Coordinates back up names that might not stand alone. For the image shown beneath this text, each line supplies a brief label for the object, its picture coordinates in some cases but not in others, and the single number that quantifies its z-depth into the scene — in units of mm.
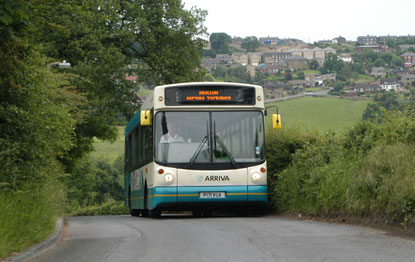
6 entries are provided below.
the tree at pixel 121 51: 34156
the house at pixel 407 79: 178000
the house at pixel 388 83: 166875
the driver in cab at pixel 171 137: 17891
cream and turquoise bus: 17812
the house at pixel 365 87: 154250
